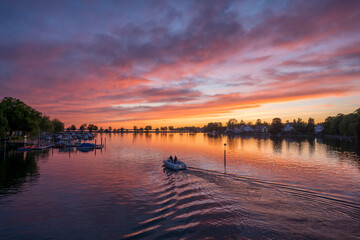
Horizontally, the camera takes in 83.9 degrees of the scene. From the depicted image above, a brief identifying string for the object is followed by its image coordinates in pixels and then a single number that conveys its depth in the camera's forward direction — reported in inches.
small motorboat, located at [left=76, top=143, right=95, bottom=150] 3524.9
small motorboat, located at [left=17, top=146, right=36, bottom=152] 3112.2
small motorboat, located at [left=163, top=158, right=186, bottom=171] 1641.2
